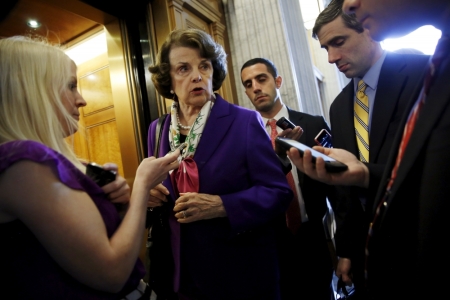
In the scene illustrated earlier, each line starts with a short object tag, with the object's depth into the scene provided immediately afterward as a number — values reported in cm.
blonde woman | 63
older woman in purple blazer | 115
